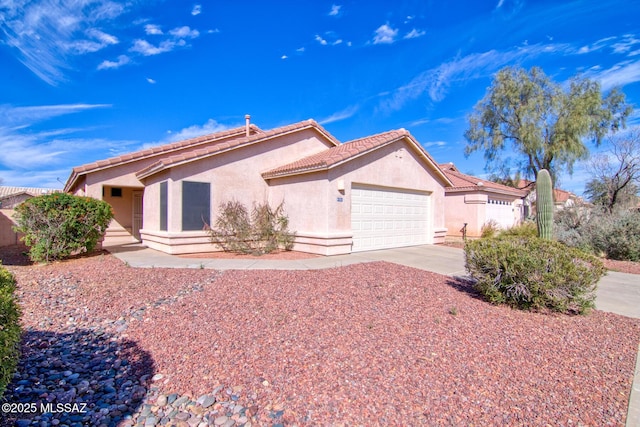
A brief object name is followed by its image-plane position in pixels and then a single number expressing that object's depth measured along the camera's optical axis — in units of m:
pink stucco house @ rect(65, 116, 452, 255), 11.16
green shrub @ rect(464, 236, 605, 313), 5.32
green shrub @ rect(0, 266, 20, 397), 2.39
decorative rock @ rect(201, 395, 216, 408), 3.08
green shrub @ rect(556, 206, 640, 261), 11.78
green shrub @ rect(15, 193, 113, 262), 9.65
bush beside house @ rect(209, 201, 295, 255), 11.80
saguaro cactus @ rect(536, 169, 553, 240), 9.91
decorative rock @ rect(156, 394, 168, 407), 3.12
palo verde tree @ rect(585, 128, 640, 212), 20.95
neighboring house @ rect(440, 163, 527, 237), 19.06
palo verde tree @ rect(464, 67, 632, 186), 24.09
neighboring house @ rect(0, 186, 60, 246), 14.73
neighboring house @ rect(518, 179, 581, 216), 25.08
